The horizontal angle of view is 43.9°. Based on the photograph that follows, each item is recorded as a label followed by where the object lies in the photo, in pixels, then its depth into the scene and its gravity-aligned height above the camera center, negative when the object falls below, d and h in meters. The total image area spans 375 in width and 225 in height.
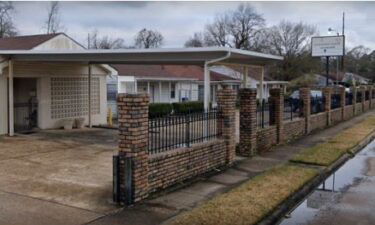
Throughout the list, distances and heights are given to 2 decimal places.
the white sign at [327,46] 41.91 +4.69
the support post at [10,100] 16.31 -0.15
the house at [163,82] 26.48 +0.96
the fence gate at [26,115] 18.03 -0.75
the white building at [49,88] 17.55 +0.32
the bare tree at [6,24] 53.99 +8.67
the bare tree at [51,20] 68.44 +11.29
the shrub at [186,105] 30.46 -0.60
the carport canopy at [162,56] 12.67 +1.24
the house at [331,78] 56.98 +2.93
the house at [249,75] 45.25 +2.21
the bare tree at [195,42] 71.90 +8.74
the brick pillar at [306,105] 18.52 -0.32
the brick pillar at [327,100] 22.34 -0.17
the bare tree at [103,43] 72.01 +8.35
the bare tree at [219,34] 68.41 +9.29
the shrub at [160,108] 27.45 -0.71
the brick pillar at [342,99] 26.12 -0.11
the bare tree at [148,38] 80.56 +10.16
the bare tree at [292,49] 59.47 +6.58
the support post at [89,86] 20.39 +0.42
